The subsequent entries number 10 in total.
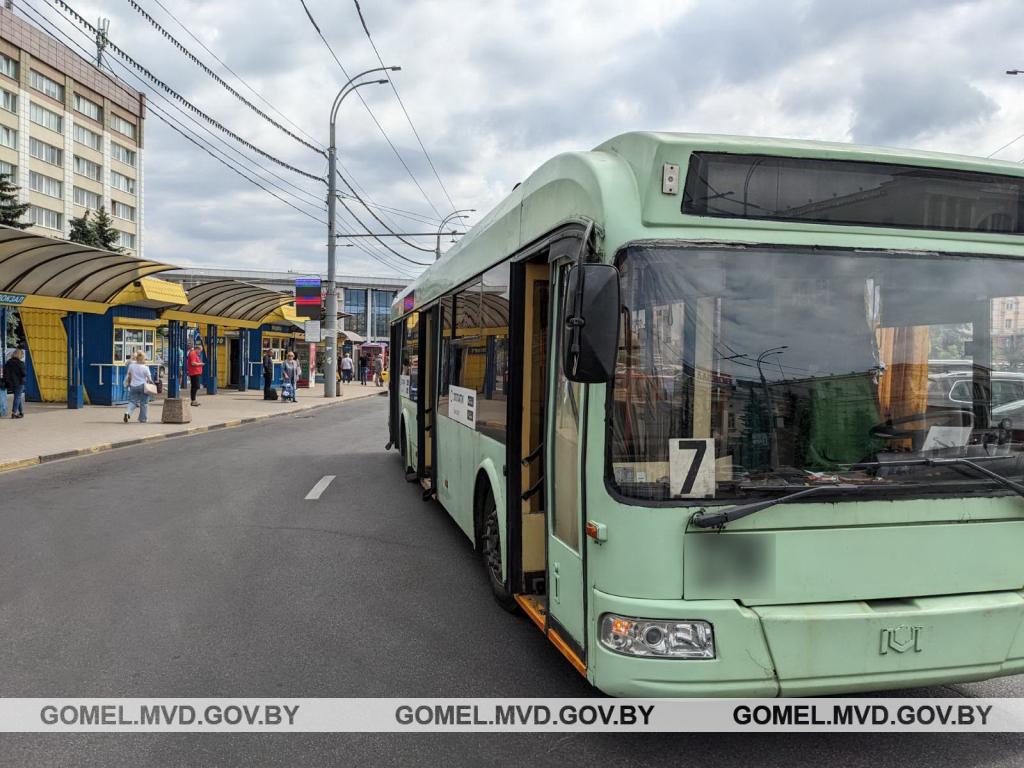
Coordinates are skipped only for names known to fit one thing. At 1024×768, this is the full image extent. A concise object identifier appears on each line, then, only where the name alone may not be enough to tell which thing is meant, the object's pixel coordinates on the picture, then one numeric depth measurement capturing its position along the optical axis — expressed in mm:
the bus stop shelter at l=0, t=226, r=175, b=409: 16188
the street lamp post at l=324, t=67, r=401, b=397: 28047
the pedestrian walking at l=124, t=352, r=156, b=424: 17625
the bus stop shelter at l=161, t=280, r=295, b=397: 24375
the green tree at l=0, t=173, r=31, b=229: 36344
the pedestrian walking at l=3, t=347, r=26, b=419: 17297
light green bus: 2955
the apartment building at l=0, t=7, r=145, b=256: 52312
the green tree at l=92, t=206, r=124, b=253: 44219
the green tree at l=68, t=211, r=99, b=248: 42750
